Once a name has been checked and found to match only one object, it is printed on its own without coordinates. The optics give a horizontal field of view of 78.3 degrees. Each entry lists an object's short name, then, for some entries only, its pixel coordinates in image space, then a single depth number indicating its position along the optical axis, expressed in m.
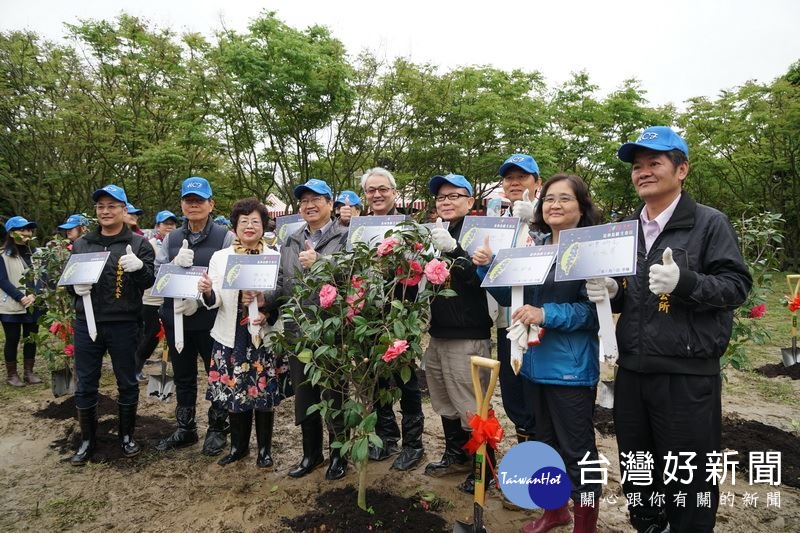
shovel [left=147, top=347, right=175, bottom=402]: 5.66
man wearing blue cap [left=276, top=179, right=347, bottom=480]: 3.64
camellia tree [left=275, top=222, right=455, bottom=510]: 2.73
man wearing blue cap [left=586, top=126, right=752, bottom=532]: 2.23
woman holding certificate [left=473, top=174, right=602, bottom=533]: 2.60
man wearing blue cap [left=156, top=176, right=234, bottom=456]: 4.28
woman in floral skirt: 3.82
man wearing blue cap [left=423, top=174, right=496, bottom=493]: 3.42
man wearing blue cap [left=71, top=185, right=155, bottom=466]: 3.97
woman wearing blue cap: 6.11
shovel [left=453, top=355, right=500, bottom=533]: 2.60
